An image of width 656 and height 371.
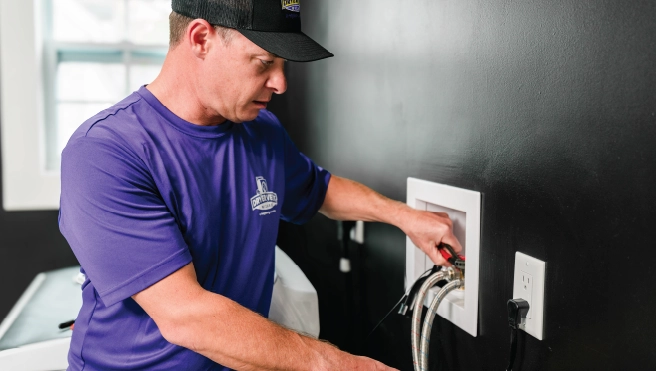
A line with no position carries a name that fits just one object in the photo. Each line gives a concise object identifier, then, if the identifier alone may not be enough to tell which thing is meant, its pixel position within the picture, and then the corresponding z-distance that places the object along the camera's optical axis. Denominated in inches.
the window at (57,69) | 99.3
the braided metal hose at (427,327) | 42.4
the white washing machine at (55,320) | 61.1
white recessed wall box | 42.0
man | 35.6
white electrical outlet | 34.5
